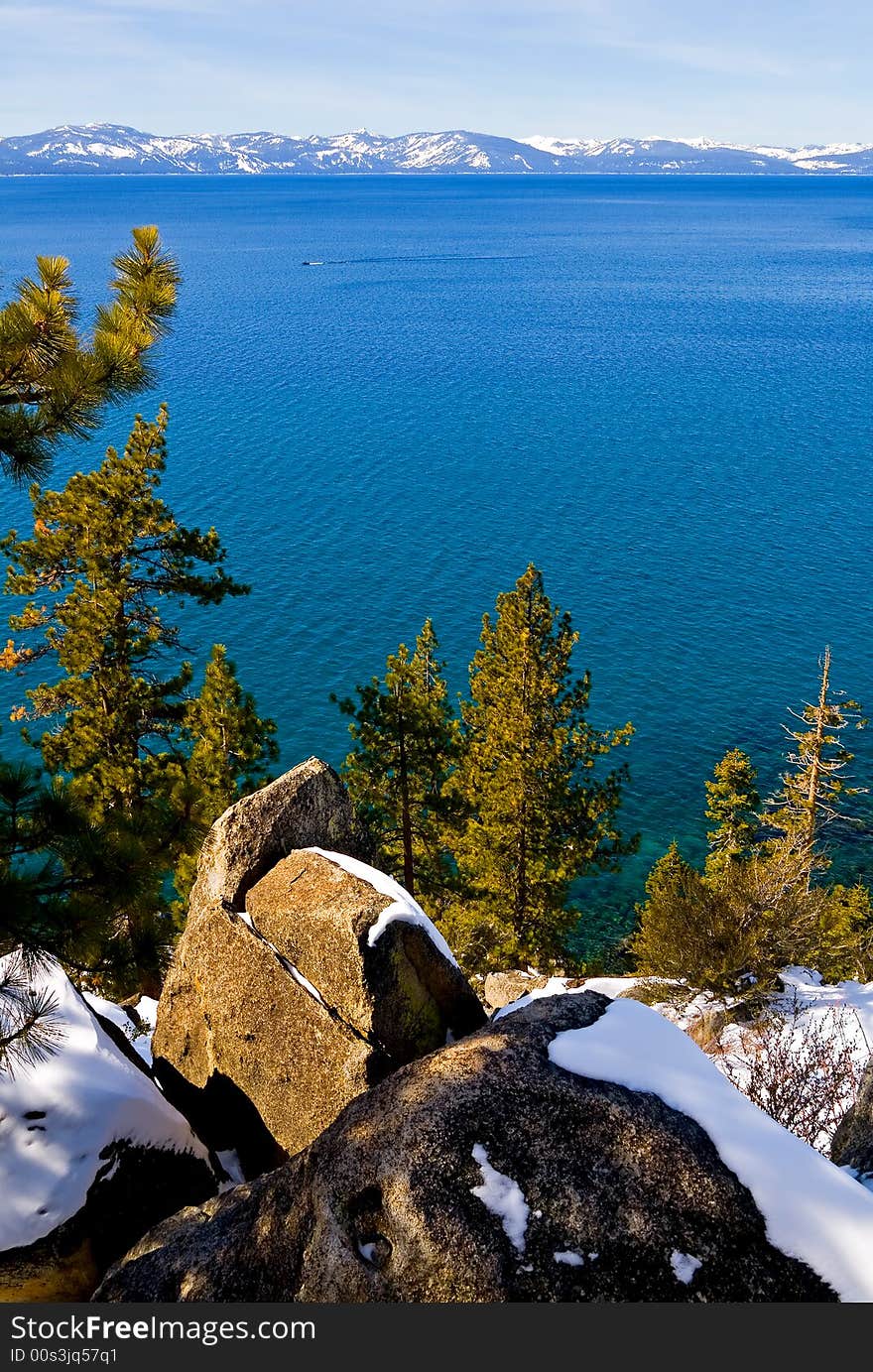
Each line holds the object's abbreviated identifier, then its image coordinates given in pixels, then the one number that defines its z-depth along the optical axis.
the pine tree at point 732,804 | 34.88
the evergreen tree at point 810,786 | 35.24
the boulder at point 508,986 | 25.38
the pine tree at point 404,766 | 28.72
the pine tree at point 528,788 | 29.02
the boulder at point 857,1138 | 11.10
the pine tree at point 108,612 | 24.22
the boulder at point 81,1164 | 11.22
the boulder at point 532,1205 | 8.05
